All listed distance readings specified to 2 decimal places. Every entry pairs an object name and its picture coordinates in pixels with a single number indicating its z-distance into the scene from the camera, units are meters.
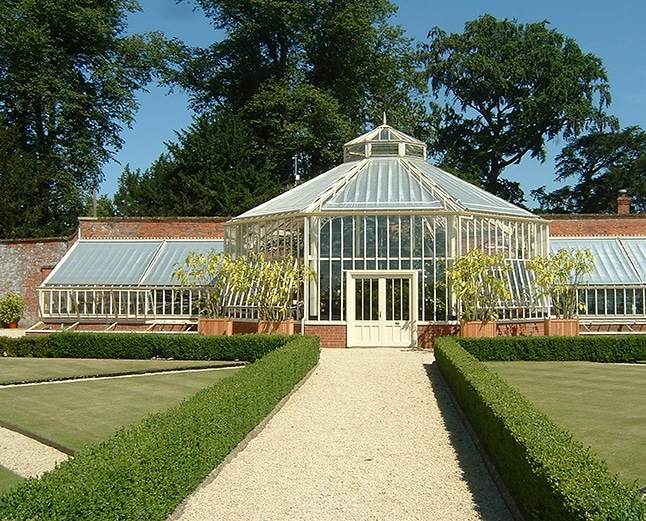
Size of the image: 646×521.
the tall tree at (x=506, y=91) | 40.22
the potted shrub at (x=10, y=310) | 28.12
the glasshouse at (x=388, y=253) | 20.31
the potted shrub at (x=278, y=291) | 20.09
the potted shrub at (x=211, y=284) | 21.42
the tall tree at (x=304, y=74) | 35.78
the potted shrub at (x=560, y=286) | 20.92
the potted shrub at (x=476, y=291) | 19.30
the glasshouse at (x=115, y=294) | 24.52
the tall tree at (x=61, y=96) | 33.22
